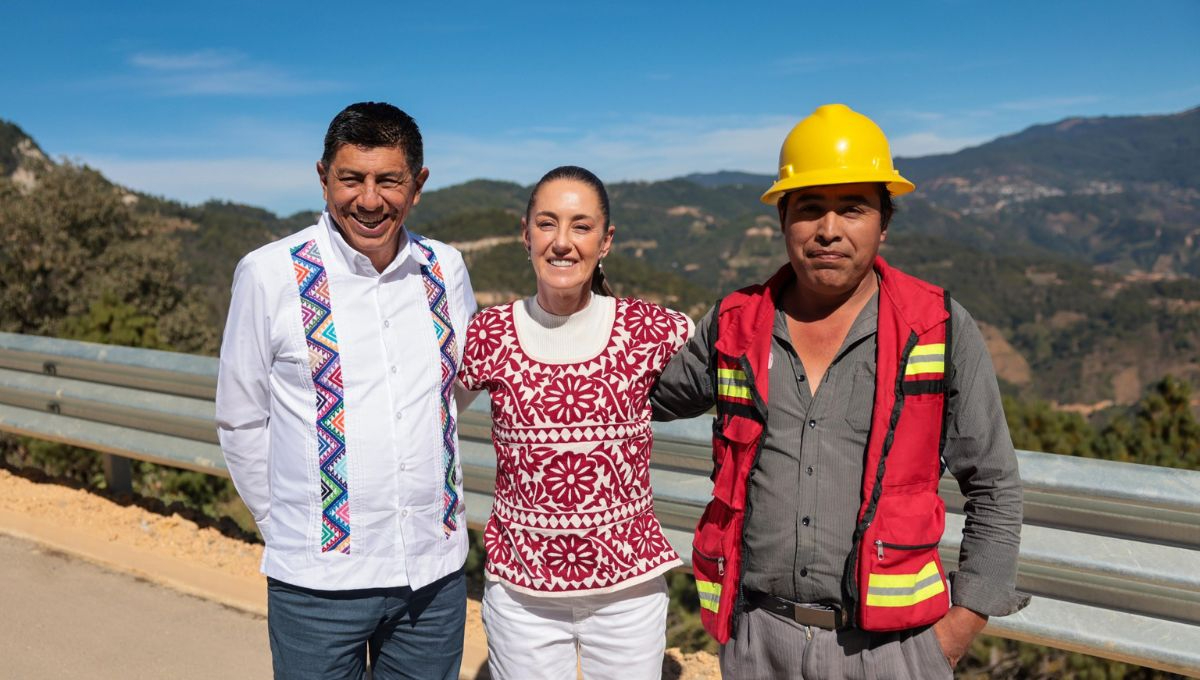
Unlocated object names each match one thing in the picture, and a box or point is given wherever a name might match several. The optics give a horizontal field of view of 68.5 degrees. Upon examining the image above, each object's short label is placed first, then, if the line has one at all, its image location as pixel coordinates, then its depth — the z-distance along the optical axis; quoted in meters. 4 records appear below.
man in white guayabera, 1.93
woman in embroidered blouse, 1.99
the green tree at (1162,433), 13.39
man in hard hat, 1.66
